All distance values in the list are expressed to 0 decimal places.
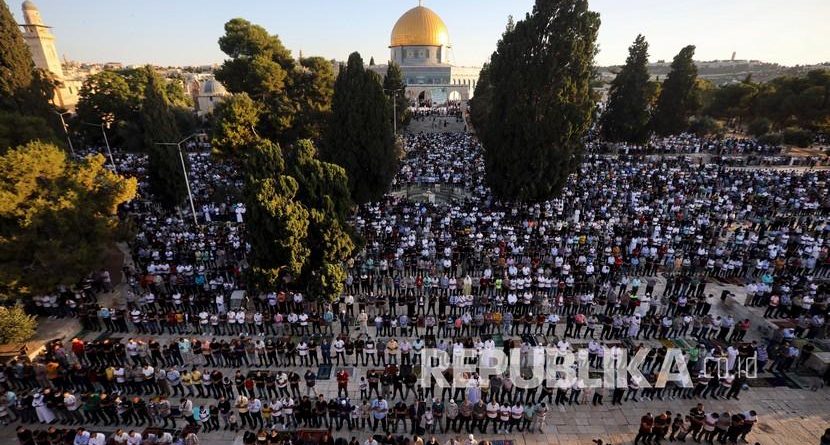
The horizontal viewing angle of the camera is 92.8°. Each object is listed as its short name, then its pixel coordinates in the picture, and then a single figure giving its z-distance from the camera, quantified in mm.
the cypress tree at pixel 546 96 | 22000
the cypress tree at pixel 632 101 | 37375
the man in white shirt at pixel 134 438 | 8787
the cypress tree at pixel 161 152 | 21578
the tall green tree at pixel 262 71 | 32031
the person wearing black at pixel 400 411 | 9766
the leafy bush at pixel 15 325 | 12047
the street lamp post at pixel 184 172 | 21066
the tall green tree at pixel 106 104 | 37406
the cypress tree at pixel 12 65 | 23833
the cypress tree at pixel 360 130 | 21891
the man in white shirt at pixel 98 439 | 8819
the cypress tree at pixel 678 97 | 38166
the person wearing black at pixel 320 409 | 9750
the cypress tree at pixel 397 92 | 43869
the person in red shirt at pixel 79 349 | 12039
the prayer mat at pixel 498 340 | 13037
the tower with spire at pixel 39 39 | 50688
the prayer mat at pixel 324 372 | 11949
